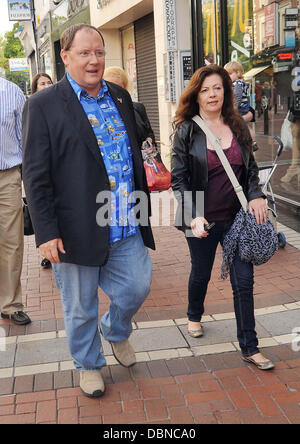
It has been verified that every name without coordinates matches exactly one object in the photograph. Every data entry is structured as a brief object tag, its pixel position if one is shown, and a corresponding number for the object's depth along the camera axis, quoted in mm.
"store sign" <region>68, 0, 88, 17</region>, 16853
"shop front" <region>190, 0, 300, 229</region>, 7016
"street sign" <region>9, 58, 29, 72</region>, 40044
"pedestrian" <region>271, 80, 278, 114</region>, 7473
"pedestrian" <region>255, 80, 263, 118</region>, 7941
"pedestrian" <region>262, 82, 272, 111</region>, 7694
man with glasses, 2924
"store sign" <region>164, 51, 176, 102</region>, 10148
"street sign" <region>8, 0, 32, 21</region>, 27719
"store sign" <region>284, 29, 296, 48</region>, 6848
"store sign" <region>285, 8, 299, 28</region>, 6754
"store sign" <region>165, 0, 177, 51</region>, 9844
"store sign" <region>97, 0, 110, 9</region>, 13758
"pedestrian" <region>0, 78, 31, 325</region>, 4285
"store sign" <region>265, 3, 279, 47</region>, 7277
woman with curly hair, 3498
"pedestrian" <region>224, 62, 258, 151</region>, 6219
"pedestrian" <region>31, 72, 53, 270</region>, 6004
